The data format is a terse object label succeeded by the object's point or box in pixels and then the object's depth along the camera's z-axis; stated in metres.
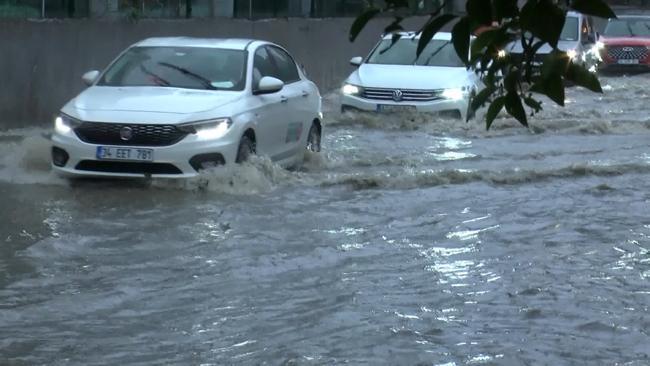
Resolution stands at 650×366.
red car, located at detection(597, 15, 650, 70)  32.78
